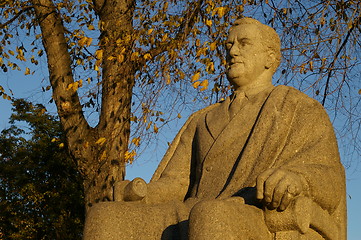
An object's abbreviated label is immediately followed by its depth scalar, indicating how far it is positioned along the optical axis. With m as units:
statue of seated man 4.10
